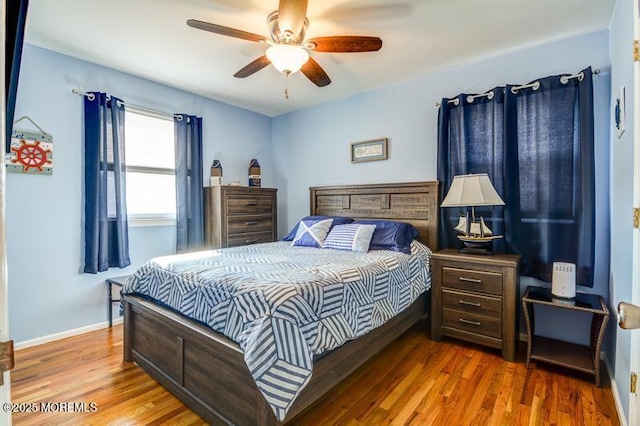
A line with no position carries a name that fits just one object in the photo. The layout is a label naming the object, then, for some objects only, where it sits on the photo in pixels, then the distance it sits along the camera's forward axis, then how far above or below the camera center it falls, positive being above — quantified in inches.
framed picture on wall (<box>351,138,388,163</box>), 139.5 +27.6
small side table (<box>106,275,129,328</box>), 116.2 -31.8
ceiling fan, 69.2 +43.3
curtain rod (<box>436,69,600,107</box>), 93.1 +40.6
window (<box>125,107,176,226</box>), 128.3 +18.2
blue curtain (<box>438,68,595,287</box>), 91.7 +15.3
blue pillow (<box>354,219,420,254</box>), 111.9 -10.1
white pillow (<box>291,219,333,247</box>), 125.4 -9.8
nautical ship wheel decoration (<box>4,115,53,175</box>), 98.9 +19.4
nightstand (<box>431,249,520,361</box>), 93.3 -28.9
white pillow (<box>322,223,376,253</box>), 113.4 -10.7
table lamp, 98.3 +2.1
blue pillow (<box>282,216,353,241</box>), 135.1 -5.2
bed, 59.8 -35.6
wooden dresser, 142.9 -2.9
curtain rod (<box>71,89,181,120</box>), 111.3 +42.4
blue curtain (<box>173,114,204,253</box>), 139.4 +12.2
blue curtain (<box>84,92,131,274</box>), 112.7 +9.4
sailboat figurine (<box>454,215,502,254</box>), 103.7 -9.5
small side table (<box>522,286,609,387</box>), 79.7 -37.6
